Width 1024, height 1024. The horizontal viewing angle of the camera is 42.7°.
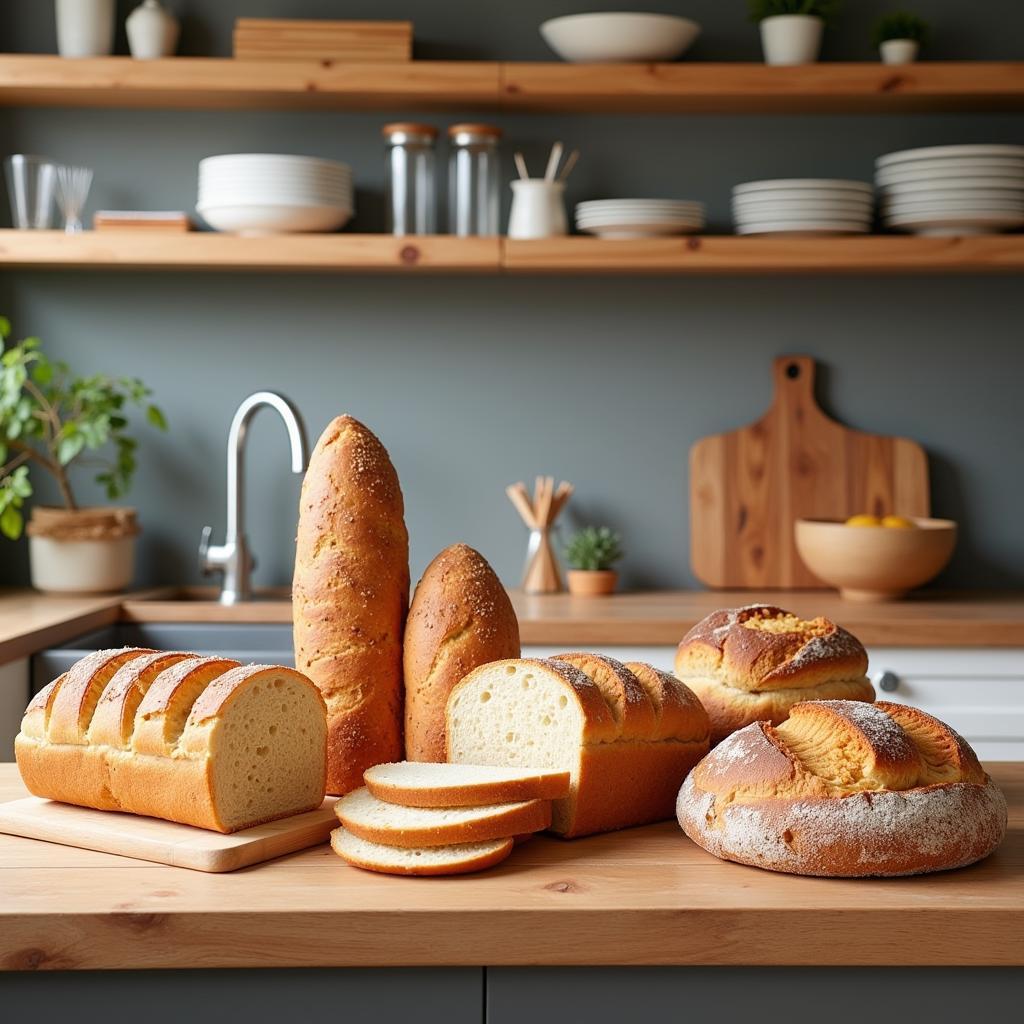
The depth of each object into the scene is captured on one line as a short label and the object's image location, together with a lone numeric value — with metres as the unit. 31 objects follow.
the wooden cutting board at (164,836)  0.96
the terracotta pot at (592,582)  2.80
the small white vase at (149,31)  2.77
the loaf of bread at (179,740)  1.00
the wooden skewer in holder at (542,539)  2.87
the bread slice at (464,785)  0.98
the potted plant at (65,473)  2.63
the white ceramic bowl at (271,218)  2.67
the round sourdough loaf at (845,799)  0.92
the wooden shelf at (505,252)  2.66
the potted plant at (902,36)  2.77
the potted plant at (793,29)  2.73
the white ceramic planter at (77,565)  2.72
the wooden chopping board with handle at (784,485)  2.96
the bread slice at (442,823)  0.95
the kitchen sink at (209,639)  2.44
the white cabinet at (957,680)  2.41
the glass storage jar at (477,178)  2.76
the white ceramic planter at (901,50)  2.76
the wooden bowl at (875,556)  2.61
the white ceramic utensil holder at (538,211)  2.77
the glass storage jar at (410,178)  2.76
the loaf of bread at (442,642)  1.11
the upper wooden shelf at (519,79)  2.66
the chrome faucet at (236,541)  2.77
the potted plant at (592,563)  2.80
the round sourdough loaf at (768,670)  1.12
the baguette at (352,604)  1.12
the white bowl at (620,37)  2.66
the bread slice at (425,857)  0.93
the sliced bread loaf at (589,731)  1.03
